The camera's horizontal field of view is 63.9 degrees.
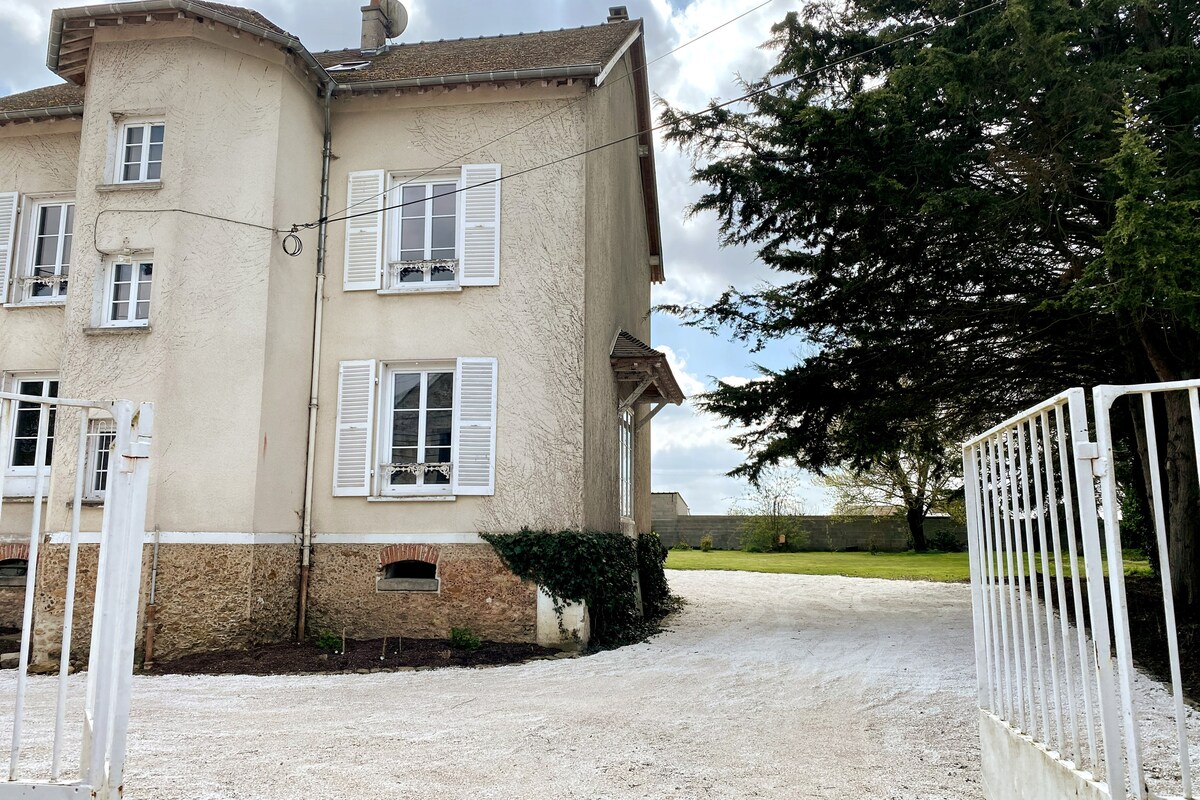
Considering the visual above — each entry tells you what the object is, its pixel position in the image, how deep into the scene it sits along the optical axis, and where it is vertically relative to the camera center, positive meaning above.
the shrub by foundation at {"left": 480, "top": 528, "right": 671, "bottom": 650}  12.11 -0.48
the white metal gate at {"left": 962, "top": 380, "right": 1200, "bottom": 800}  3.13 -0.19
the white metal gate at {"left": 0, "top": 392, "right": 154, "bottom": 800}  3.38 -0.29
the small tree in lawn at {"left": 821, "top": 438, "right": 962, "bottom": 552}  32.22 +1.44
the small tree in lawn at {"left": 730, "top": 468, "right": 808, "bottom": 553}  34.75 +0.56
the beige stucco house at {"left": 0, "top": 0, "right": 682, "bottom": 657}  11.81 +2.81
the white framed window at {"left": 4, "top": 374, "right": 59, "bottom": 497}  12.70 +1.30
